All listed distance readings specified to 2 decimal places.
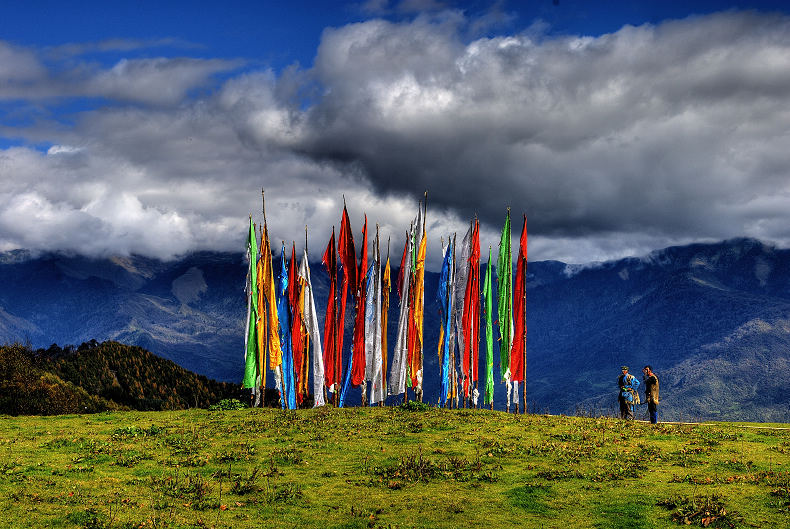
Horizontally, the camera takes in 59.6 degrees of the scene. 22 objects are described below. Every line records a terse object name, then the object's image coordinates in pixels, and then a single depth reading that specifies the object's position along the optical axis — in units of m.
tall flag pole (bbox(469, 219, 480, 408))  53.94
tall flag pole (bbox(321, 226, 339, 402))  56.17
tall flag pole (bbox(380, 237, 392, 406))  55.28
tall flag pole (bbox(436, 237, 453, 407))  53.56
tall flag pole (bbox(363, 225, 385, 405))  53.38
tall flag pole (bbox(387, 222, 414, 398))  51.72
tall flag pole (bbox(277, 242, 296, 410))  55.38
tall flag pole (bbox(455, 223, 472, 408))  52.25
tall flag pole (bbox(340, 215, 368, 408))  54.22
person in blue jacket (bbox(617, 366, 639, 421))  43.84
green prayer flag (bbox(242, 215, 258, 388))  50.74
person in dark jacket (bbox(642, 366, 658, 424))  41.88
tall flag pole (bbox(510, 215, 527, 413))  47.78
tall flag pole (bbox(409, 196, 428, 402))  52.97
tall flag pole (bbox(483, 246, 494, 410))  53.97
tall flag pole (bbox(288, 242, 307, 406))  55.09
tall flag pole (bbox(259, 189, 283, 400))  52.98
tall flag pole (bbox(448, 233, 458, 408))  53.10
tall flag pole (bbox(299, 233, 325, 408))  54.59
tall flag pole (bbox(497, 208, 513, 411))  50.16
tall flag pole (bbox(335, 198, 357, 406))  55.22
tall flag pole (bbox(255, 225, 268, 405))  51.16
